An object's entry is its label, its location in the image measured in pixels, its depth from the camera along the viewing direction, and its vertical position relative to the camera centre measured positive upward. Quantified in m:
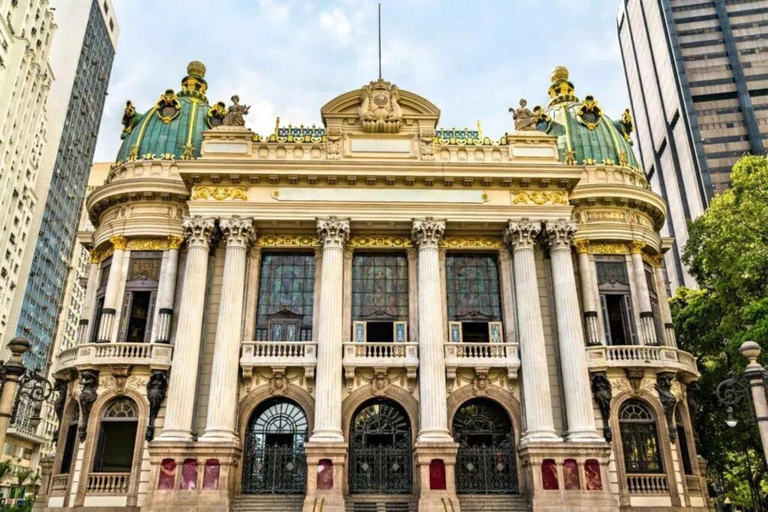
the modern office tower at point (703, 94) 87.69 +56.69
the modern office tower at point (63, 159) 68.19 +40.01
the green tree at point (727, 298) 24.81 +8.79
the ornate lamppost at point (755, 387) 13.10 +2.40
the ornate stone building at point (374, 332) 23.75 +6.93
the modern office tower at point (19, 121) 54.53 +34.10
